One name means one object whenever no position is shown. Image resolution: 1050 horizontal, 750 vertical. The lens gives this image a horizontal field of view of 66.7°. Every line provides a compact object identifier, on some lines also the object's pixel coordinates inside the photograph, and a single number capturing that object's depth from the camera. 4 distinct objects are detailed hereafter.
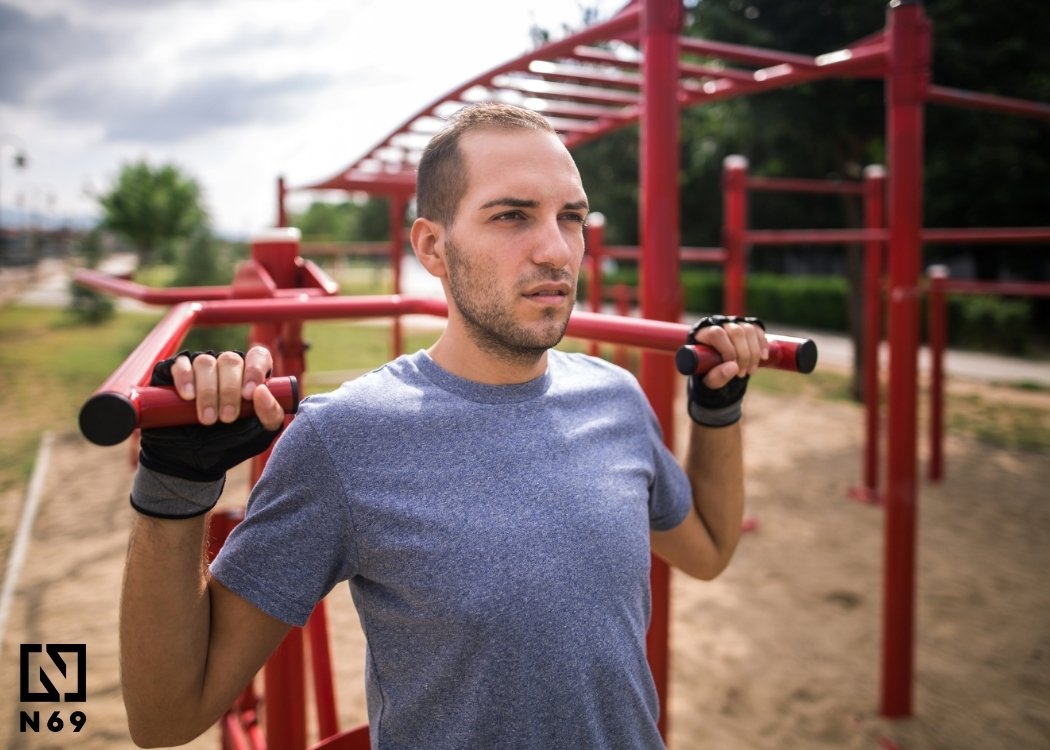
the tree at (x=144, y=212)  41.78
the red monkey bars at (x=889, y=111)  1.95
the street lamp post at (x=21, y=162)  16.56
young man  0.91
